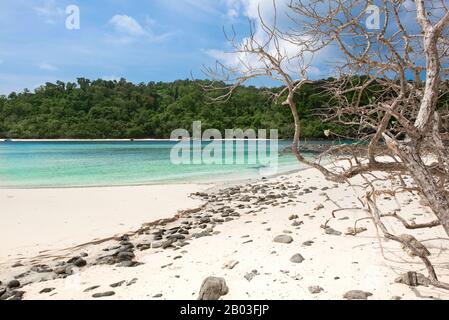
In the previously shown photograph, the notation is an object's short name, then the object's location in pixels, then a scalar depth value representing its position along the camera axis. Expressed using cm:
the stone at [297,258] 387
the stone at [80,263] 473
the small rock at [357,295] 290
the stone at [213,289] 307
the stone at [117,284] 373
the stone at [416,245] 376
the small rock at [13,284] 407
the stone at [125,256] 477
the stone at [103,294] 345
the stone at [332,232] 492
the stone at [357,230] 475
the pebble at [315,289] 308
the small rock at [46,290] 383
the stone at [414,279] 300
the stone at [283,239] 475
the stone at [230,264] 387
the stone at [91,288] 371
